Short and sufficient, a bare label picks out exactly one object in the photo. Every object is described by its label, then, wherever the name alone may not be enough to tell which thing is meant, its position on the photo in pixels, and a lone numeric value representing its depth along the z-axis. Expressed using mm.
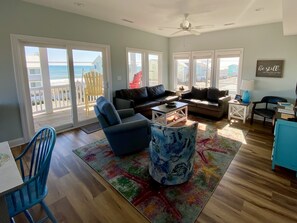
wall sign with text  4594
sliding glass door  3572
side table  4740
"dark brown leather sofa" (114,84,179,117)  4836
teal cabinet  2383
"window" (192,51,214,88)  5979
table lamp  4738
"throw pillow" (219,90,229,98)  5369
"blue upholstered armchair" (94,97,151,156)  2839
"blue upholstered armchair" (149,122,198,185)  2086
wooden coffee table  4219
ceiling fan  3881
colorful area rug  1938
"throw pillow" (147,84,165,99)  5867
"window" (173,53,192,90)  6577
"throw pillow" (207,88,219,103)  5470
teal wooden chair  1371
